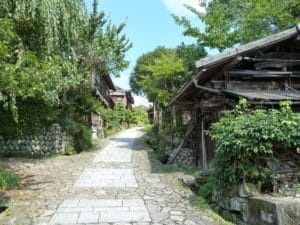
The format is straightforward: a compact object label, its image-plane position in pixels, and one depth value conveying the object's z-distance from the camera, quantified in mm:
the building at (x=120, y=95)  37901
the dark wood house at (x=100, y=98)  18229
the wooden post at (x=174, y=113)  13184
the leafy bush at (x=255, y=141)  4569
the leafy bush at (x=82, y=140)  12474
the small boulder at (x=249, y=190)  4507
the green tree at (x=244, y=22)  12499
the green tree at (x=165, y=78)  13752
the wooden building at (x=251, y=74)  6750
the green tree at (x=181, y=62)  14051
